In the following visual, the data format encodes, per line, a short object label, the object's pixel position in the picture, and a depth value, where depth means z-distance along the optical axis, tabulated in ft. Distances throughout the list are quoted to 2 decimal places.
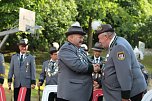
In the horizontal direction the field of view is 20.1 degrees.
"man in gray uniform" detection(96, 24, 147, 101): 17.98
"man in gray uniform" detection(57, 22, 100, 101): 19.84
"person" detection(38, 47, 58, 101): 30.01
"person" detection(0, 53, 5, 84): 31.27
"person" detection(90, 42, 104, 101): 28.56
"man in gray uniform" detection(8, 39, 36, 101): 30.78
